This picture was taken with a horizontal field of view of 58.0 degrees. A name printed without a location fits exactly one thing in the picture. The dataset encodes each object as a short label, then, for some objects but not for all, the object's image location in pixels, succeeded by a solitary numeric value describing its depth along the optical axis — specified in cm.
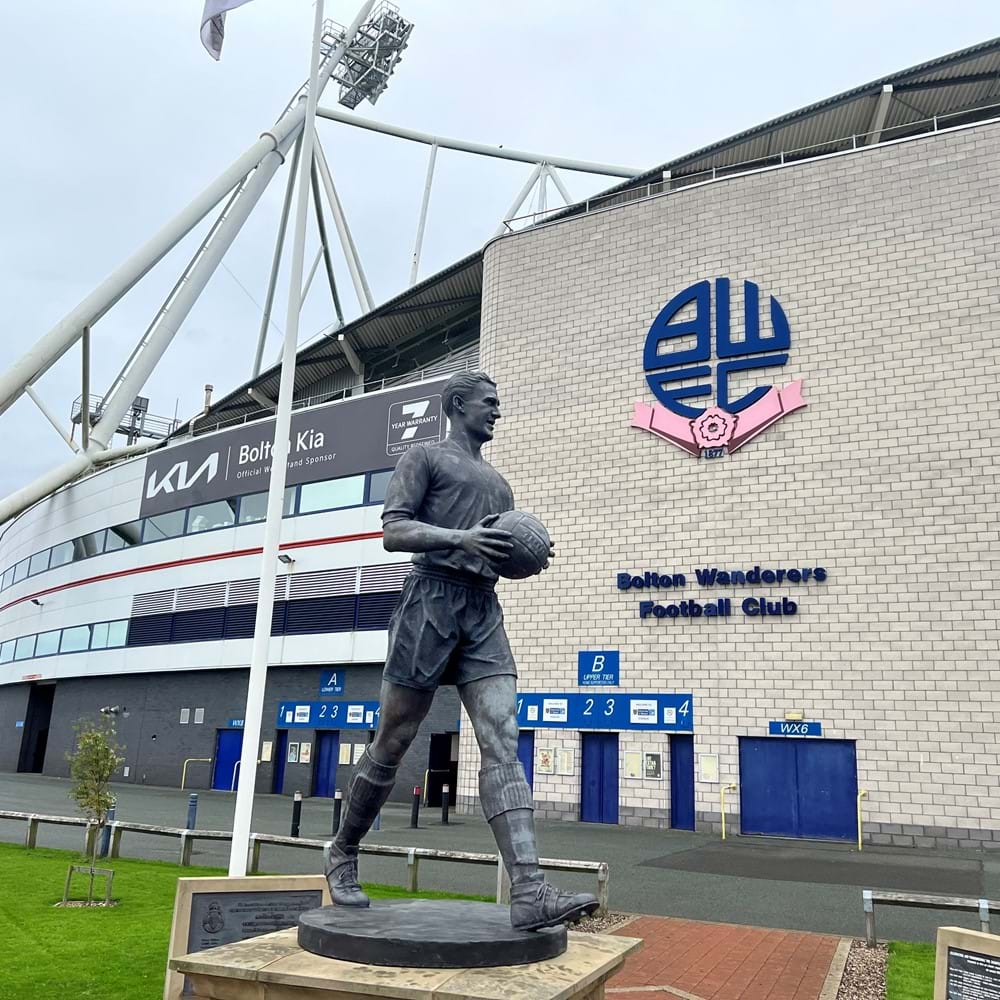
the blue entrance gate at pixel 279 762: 2856
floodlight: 3781
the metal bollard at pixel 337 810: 1514
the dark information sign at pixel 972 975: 469
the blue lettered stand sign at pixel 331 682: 2748
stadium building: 1809
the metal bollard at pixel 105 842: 1355
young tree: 1199
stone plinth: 356
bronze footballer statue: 453
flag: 1142
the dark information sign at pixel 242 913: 531
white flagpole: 1006
